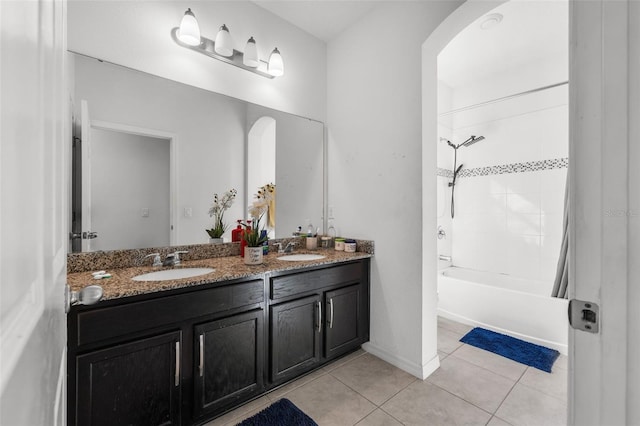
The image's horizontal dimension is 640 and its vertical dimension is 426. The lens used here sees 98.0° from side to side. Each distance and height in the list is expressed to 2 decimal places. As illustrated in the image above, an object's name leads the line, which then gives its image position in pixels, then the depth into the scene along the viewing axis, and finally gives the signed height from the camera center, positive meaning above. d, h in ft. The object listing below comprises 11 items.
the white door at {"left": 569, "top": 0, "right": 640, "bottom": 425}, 1.61 +0.03
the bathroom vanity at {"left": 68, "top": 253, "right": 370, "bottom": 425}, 3.84 -2.19
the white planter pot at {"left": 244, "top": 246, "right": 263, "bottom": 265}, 5.87 -0.92
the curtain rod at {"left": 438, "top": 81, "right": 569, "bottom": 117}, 8.95 +4.14
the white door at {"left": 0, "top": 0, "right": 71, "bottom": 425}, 0.80 +0.02
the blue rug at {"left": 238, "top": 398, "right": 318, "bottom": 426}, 4.95 -3.76
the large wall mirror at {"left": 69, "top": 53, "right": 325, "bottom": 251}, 5.20 +1.25
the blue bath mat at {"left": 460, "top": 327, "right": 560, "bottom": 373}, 6.95 -3.71
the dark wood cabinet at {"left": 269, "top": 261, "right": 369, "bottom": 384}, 5.74 -2.43
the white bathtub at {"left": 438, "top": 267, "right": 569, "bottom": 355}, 7.48 -2.89
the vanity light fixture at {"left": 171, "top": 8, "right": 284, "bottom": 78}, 5.86 +3.78
